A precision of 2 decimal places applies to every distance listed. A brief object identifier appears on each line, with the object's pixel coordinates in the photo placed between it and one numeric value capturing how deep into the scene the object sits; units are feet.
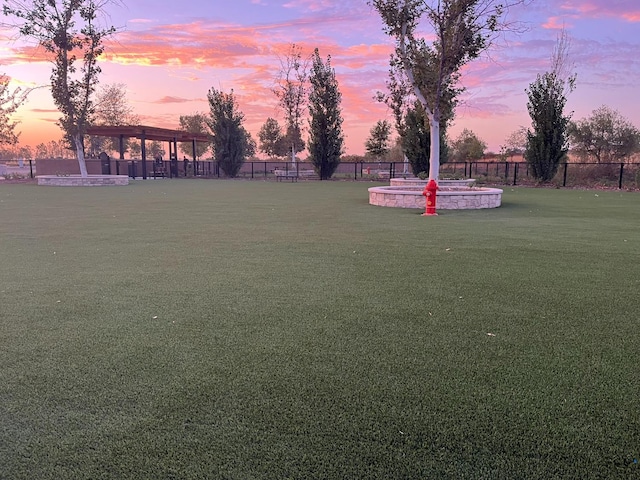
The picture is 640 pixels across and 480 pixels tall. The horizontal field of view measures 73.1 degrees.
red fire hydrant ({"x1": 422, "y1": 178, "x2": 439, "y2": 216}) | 32.55
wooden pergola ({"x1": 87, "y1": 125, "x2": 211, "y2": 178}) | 84.40
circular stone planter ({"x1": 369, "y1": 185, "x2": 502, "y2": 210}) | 36.35
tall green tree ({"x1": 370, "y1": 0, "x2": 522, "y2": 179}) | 40.34
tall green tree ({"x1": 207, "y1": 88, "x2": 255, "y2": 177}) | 105.81
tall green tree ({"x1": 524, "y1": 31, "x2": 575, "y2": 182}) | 66.33
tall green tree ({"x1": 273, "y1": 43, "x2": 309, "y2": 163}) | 128.16
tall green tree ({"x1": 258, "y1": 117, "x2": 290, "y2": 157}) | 182.36
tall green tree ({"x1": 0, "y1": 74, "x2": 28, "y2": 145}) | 101.83
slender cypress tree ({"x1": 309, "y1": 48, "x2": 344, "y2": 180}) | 93.45
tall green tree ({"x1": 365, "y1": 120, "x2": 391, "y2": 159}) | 109.91
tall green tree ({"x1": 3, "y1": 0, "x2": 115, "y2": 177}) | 65.87
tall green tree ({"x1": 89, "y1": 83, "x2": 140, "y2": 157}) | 141.59
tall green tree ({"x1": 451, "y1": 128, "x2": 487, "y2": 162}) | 148.77
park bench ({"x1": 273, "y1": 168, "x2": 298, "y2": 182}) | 91.76
